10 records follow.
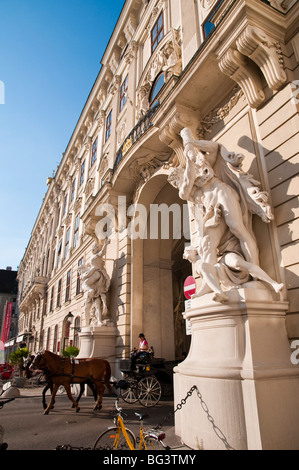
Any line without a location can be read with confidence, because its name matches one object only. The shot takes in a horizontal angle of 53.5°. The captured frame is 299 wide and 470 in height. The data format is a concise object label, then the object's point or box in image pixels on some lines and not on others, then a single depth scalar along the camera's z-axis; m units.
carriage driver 8.15
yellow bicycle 3.03
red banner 43.72
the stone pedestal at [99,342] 10.21
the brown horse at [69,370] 7.04
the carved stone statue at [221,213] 4.59
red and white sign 6.51
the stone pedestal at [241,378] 3.48
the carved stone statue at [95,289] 11.11
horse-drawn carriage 7.94
